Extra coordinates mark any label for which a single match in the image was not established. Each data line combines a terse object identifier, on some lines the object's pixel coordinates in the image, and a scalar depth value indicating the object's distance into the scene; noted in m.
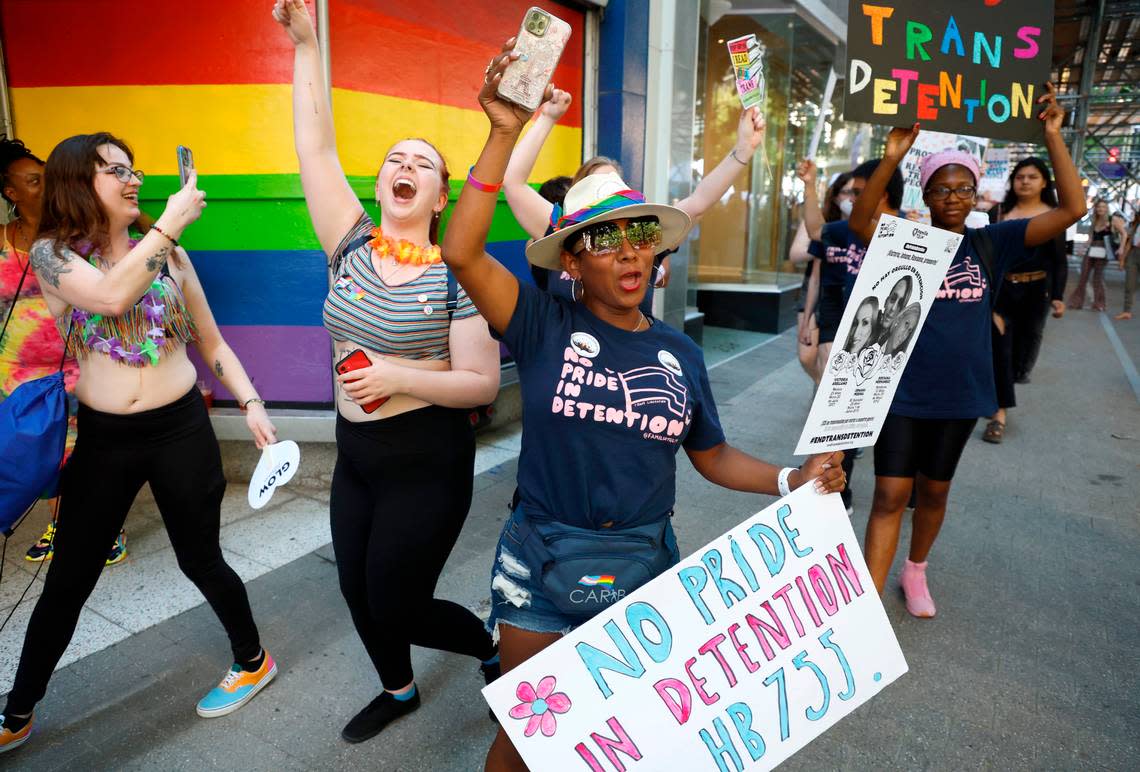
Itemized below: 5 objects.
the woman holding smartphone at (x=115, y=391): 2.42
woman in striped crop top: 2.38
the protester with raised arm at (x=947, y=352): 3.06
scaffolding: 18.05
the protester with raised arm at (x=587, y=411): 1.90
